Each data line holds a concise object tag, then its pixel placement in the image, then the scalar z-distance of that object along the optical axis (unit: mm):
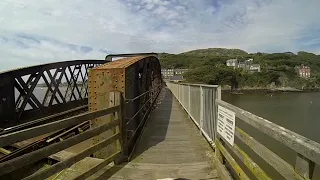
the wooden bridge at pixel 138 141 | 1765
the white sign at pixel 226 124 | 2447
